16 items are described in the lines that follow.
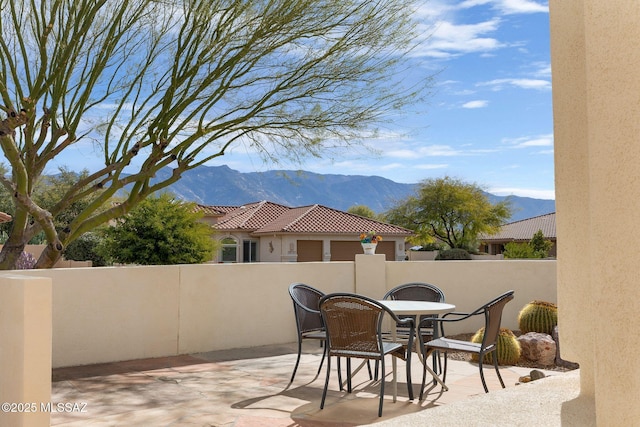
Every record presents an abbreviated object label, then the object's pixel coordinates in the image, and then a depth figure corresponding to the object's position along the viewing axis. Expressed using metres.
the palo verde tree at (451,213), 42.16
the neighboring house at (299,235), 32.06
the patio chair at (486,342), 5.51
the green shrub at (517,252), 19.66
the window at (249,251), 34.47
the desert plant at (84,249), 27.84
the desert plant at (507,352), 7.57
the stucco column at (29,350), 3.60
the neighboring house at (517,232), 43.91
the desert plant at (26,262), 13.25
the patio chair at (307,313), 6.43
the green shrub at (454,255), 34.97
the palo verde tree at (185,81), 9.50
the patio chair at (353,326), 5.24
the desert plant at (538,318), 8.57
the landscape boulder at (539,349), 7.62
